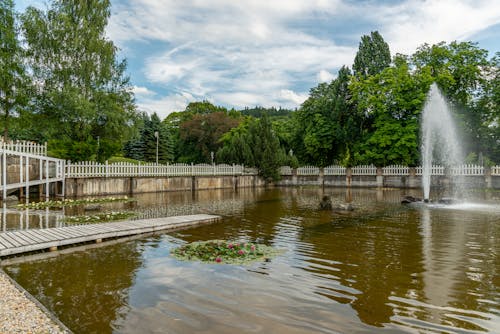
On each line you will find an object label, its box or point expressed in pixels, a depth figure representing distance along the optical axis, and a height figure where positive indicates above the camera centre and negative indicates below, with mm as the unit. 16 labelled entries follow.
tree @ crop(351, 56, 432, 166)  33062 +5658
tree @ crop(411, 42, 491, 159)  32656 +8914
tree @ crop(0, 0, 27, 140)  21852 +6164
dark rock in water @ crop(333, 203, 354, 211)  16406 -1898
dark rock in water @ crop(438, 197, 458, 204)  18953 -1809
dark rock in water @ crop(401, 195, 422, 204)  19891 -1862
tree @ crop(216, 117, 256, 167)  35219 +1484
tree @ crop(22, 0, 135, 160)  23203 +6330
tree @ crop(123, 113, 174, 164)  54000 +3509
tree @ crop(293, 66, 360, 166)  37638 +4784
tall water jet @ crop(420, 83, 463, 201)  27047 +2963
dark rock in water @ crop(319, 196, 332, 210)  16750 -1774
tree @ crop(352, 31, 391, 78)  37438 +12139
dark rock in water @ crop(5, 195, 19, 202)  18239 -1750
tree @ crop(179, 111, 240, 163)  48500 +5158
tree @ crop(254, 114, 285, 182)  35531 +1912
